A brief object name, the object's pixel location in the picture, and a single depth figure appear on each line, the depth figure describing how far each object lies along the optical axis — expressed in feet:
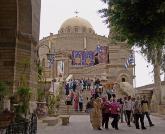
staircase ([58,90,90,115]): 57.94
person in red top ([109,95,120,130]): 32.73
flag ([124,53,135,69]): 83.40
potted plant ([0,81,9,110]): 24.86
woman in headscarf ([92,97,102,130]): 32.96
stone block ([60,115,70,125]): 36.94
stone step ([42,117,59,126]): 35.71
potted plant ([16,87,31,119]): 25.77
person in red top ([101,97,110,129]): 33.44
